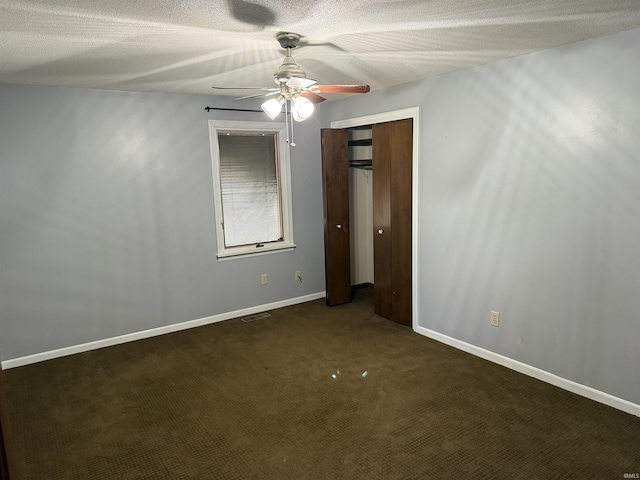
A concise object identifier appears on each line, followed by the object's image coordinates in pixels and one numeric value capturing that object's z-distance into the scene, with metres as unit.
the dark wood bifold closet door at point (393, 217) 4.14
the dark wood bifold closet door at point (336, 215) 4.79
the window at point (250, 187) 4.55
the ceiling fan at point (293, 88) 2.42
